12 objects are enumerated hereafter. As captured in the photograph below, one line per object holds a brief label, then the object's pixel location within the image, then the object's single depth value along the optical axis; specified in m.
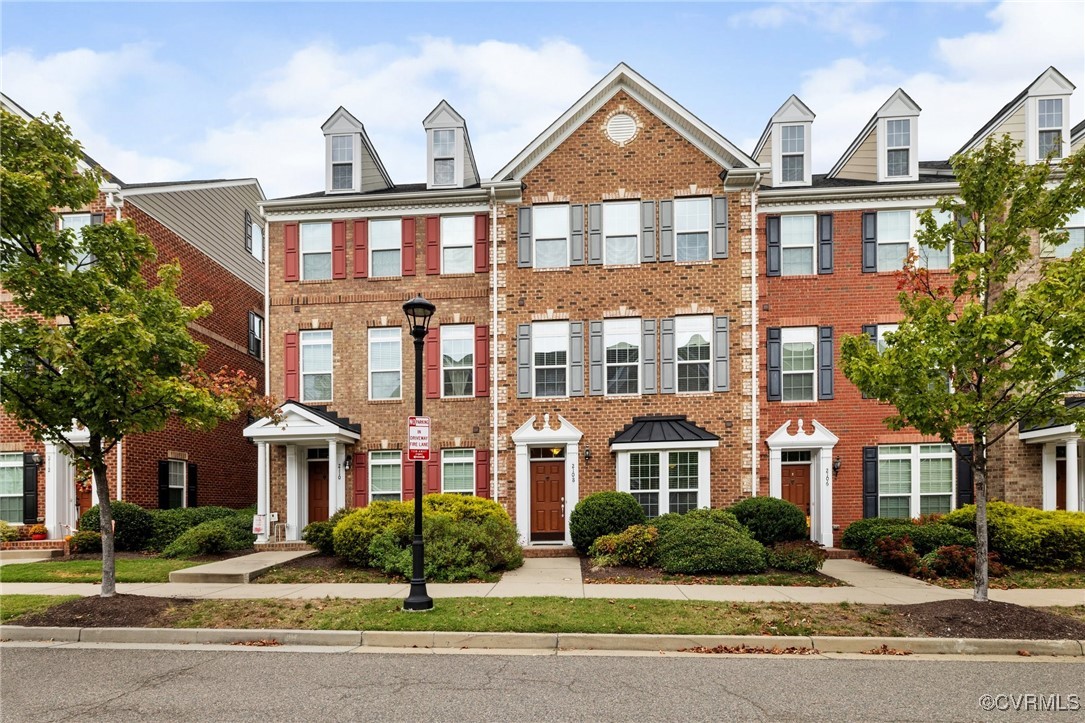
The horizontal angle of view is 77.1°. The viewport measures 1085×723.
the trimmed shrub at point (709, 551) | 12.84
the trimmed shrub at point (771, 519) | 15.66
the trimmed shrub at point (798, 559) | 13.02
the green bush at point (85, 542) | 16.28
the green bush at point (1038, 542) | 13.52
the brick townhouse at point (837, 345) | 17.28
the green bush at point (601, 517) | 15.20
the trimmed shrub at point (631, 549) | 13.70
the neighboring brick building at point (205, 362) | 17.91
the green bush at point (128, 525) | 16.70
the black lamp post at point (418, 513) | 9.84
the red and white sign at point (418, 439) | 10.18
